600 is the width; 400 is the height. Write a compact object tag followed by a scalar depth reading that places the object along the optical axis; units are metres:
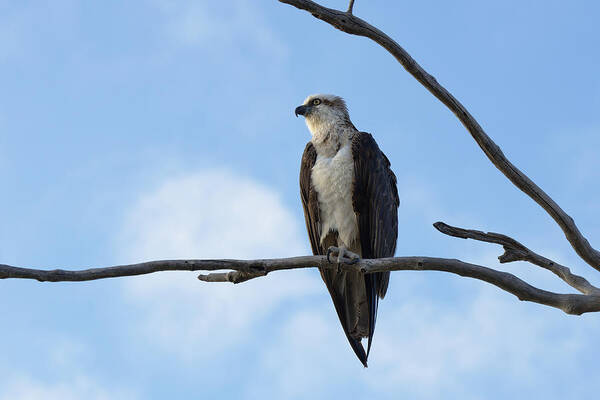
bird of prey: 14.48
